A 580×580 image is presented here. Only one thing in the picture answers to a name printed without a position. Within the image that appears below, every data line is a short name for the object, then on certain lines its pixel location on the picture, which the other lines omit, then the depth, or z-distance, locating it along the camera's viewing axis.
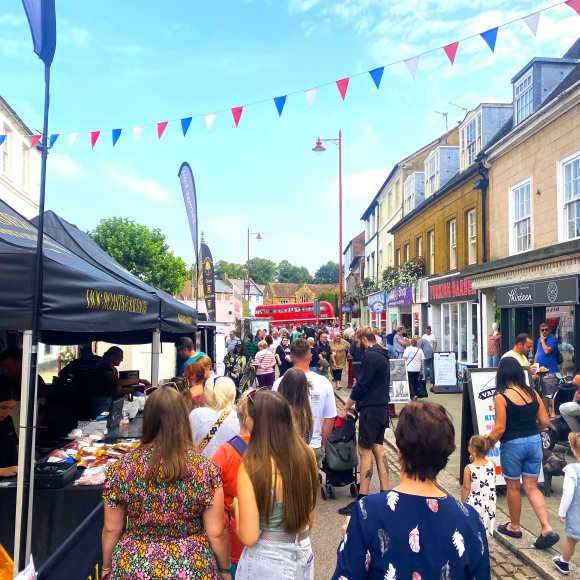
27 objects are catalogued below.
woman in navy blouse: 1.87
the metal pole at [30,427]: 3.10
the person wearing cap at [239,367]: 12.05
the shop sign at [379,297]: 26.64
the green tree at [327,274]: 124.11
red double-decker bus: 42.69
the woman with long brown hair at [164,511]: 2.39
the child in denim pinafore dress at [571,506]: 3.96
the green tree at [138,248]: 39.84
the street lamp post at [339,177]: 24.30
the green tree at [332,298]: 71.12
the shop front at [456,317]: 16.67
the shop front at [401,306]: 23.97
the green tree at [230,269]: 118.81
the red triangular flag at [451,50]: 6.18
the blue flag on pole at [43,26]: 3.32
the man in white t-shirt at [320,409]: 5.07
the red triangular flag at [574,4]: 5.25
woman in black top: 4.79
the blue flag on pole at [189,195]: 11.94
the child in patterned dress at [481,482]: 4.59
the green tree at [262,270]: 131.00
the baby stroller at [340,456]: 6.00
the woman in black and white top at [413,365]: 12.26
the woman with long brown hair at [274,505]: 2.48
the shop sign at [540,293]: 10.02
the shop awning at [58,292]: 3.20
